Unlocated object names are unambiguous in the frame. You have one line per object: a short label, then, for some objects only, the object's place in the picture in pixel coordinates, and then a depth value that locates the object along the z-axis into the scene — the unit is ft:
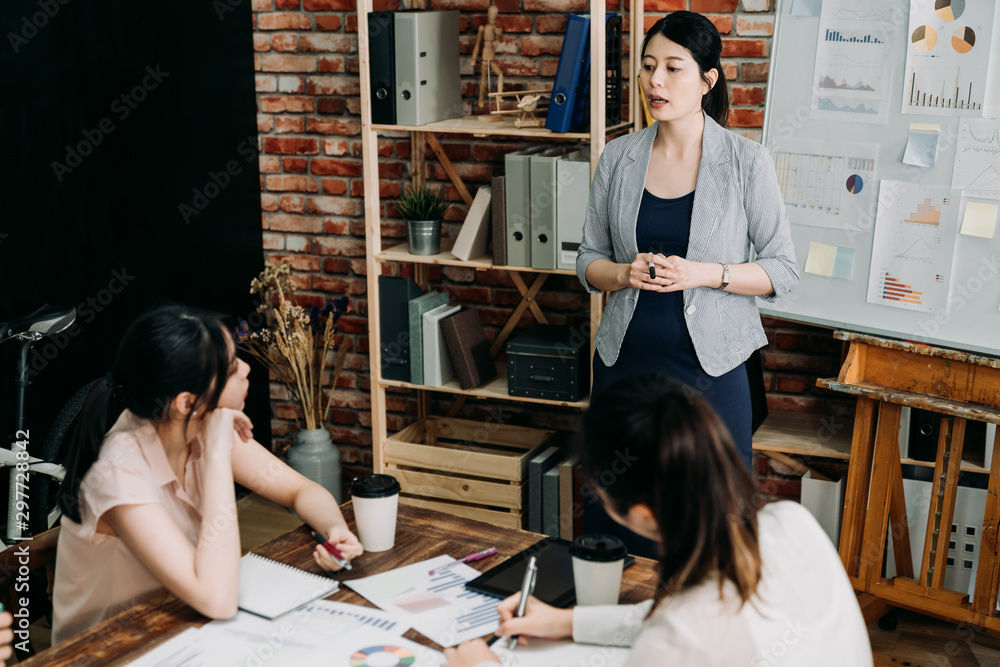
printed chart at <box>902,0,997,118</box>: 7.61
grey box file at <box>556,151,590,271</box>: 9.39
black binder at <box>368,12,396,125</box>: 9.80
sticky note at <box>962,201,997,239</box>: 7.69
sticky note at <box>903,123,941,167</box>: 7.92
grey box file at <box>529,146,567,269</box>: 9.48
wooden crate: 10.42
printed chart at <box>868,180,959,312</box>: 7.95
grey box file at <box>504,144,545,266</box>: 9.63
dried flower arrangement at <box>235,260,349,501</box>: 11.13
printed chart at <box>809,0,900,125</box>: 8.12
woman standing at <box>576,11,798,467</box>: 7.29
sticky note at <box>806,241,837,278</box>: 8.60
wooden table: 4.37
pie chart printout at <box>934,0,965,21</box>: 7.70
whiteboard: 7.80
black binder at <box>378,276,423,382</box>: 10.52
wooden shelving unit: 9.14
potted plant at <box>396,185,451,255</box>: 10.35
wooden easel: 7.72
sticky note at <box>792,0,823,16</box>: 8.41
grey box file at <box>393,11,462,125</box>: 9.75
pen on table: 5.19
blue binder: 9.04
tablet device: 4.77
